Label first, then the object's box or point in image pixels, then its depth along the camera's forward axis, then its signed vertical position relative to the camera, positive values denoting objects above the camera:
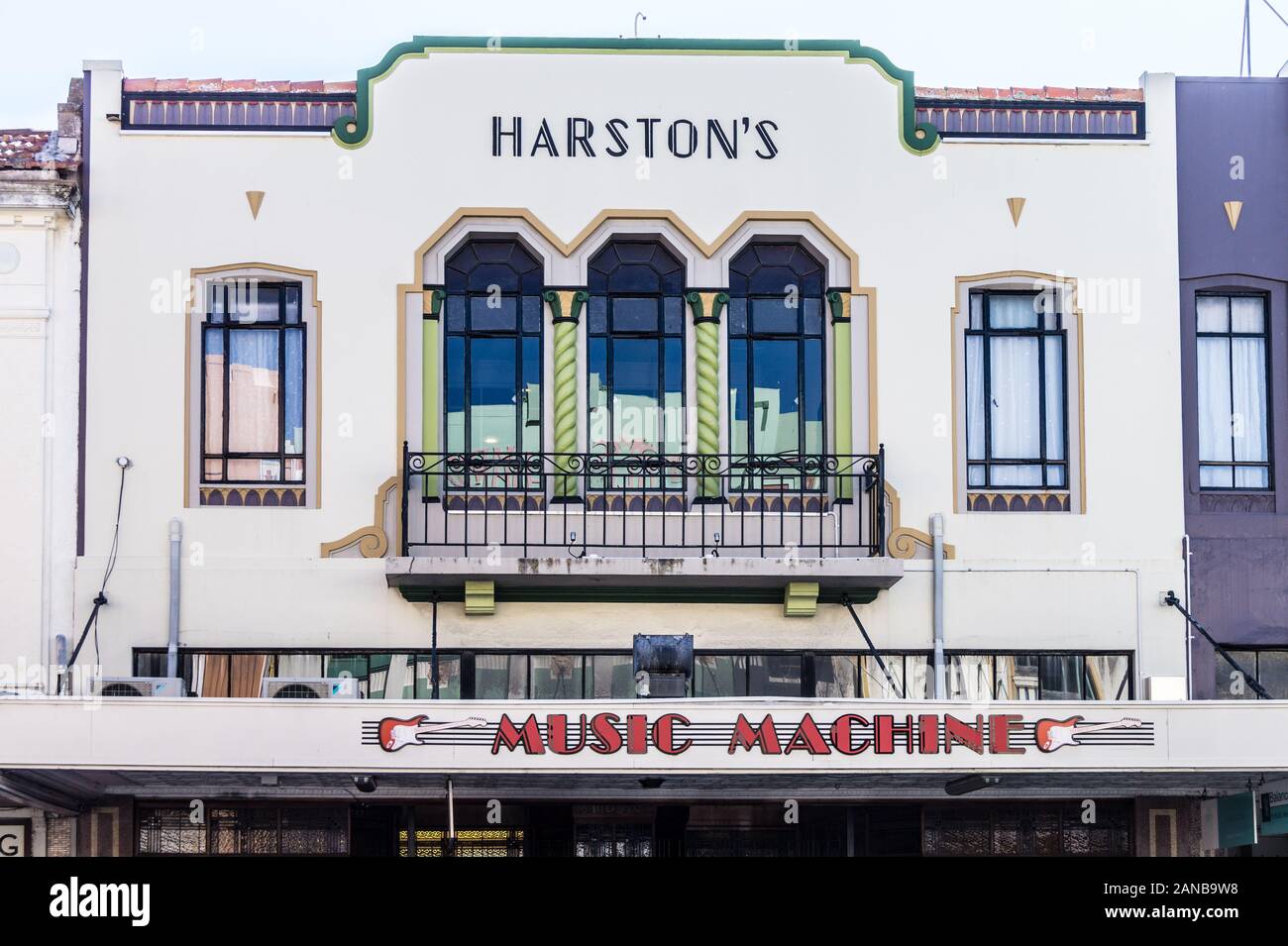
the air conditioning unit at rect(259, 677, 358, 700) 21.34 -1.38
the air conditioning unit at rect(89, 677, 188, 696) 20.75 -1.33
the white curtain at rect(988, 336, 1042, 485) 22.66 +1.53
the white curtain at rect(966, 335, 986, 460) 22.61 +1.59
